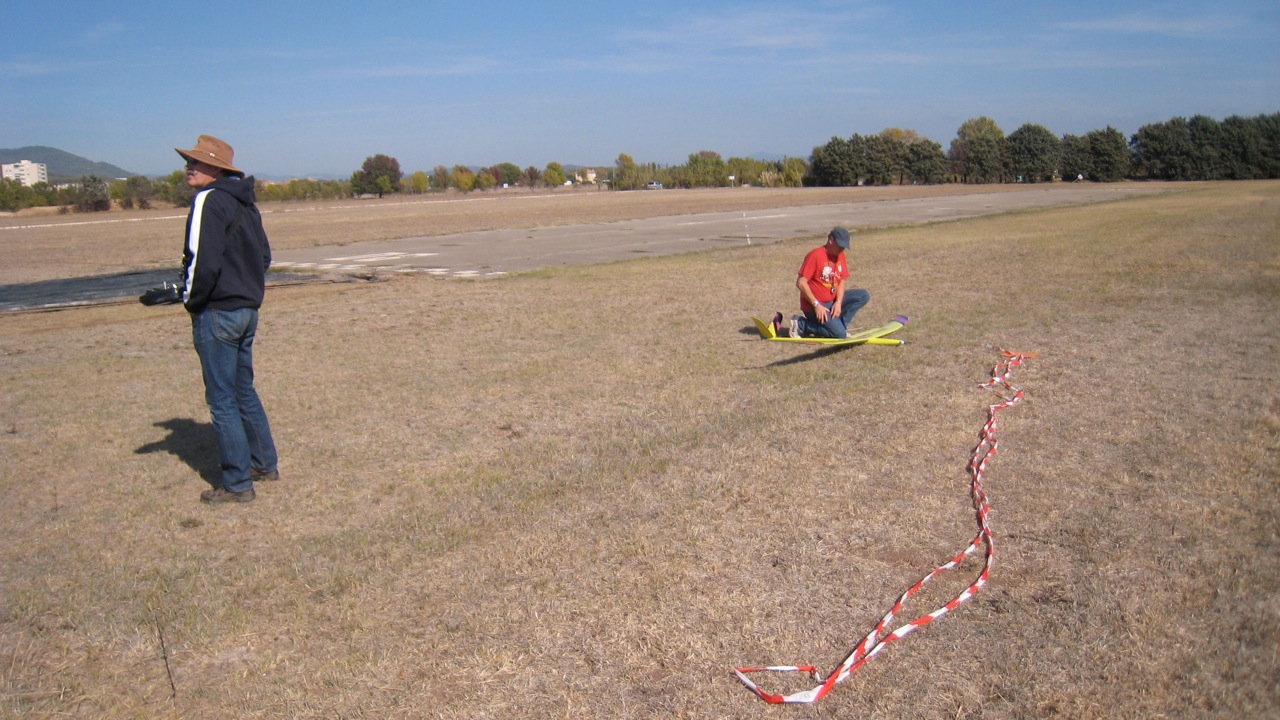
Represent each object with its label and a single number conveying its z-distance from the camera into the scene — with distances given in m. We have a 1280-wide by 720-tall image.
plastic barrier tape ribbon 3.13
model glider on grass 8.91
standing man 4.91
